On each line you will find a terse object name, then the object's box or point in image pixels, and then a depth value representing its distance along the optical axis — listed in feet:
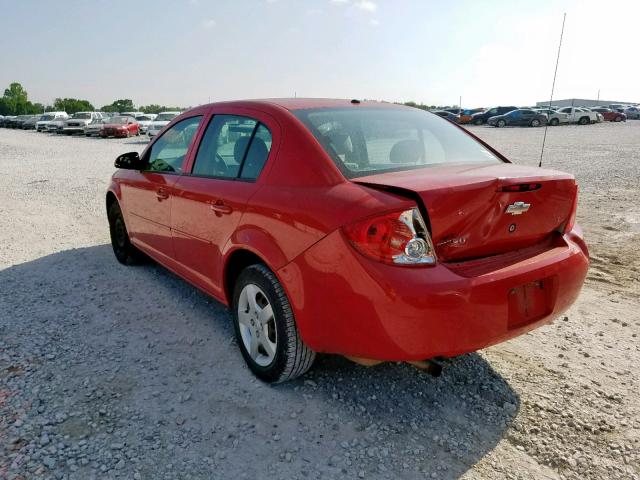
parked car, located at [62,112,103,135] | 104.88
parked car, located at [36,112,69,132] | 123.65
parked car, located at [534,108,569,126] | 129.70
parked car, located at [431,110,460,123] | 132.09
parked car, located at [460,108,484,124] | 140.97
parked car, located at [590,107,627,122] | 152.66
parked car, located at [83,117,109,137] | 100.21
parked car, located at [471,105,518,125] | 139.33
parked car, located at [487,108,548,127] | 124.36
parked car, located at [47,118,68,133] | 112.15
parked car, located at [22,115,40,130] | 143.22
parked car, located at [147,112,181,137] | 82.85
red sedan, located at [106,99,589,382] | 7.48
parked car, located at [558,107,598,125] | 132.05
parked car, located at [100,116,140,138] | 91.56
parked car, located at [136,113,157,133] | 106.22
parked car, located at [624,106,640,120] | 176.24
